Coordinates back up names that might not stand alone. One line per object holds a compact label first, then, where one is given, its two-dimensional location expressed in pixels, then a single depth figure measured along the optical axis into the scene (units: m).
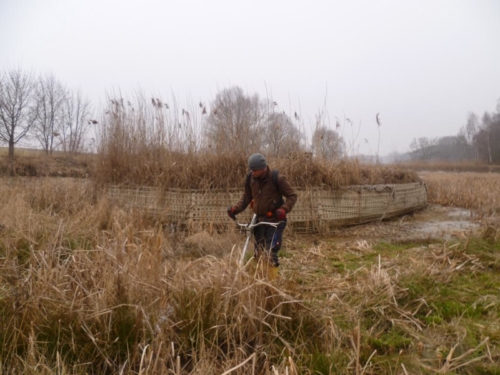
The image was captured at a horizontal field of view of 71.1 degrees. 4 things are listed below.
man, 3.83
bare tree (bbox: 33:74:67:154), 18.81
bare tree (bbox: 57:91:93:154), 14.89
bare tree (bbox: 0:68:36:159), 15.70
